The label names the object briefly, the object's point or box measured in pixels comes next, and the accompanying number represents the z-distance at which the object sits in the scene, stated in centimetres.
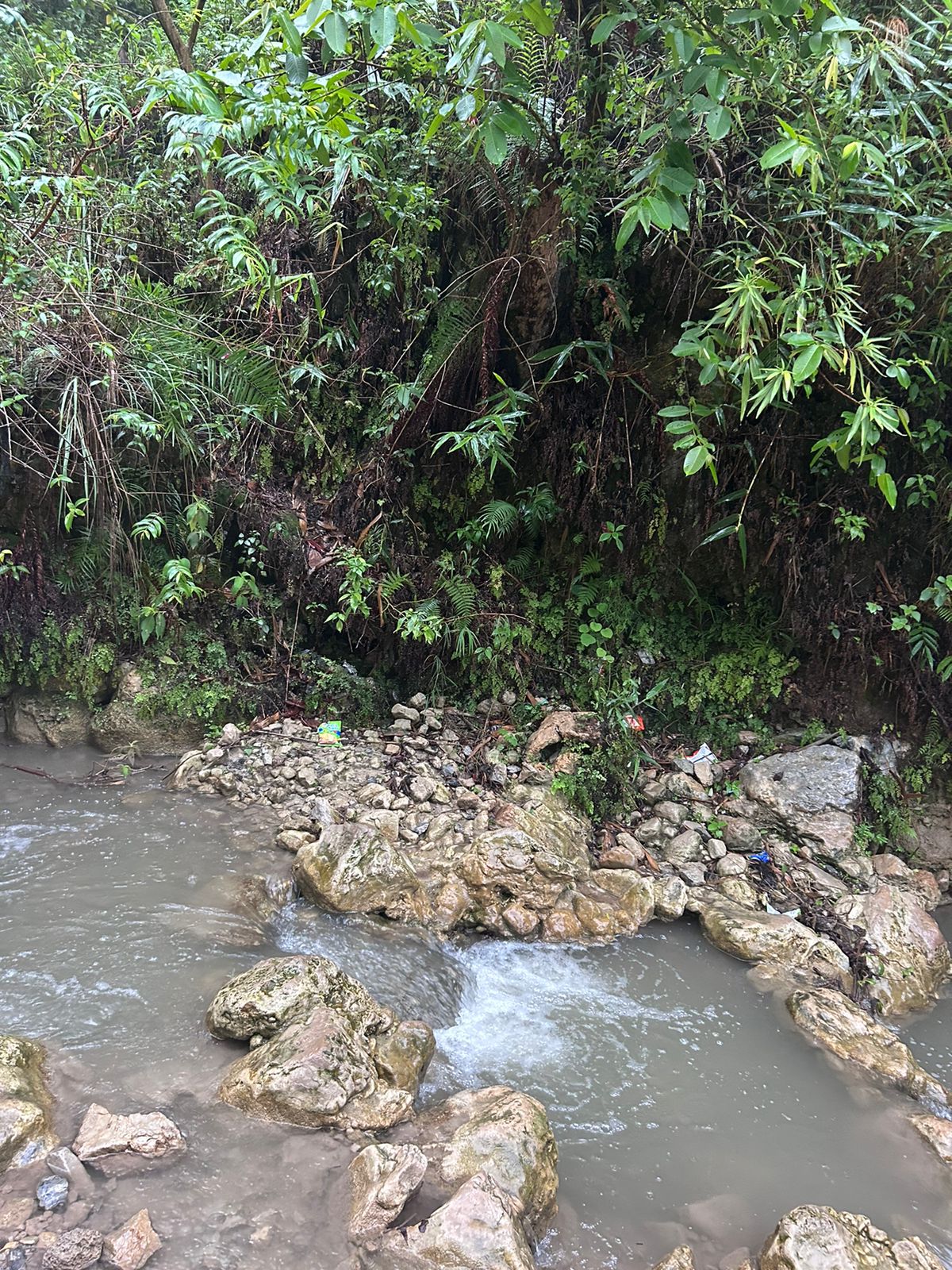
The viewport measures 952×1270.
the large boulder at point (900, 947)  320
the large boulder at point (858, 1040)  263
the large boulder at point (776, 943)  318
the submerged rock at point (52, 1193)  172
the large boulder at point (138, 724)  449
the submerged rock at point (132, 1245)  163
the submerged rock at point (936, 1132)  234
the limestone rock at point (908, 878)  377
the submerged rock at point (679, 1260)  182
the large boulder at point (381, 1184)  179
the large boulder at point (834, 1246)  178
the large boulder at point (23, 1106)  182
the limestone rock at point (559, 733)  427
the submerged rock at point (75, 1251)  159
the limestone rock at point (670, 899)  348
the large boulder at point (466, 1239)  170
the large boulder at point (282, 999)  233
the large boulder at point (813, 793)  381
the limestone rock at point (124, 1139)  187
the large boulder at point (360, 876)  322
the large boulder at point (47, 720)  457
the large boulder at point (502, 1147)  193
